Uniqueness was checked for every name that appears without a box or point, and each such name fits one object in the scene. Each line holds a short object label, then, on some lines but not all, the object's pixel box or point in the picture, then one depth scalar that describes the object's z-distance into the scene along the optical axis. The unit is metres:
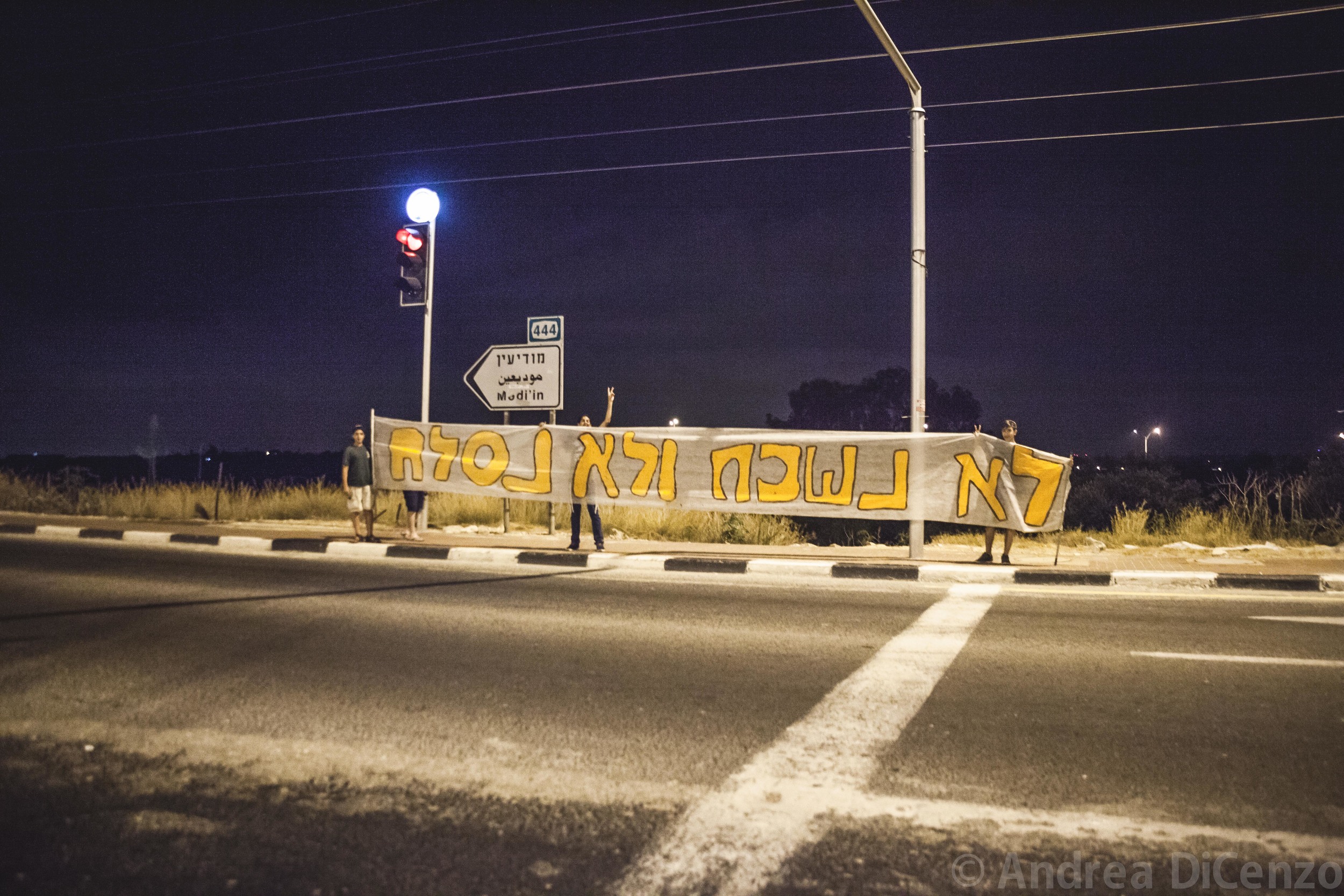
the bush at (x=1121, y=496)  19.94
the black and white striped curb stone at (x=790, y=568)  8.79
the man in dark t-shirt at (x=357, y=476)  11.91
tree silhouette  63.56
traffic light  12.96
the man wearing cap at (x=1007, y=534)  10.19
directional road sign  12.91
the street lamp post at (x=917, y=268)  10.68
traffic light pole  13.26
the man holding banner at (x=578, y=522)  11.60
